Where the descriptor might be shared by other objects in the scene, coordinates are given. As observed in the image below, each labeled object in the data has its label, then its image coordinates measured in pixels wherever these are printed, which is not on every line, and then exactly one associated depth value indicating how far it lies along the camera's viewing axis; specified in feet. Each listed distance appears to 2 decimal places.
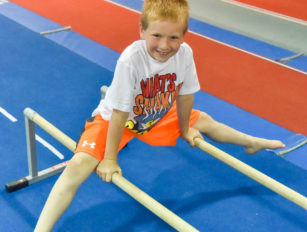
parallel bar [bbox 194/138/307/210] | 5.75
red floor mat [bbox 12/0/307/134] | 10.69
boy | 5.49
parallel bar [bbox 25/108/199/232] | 5.15
